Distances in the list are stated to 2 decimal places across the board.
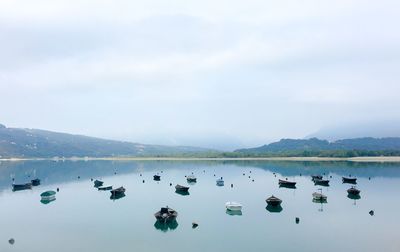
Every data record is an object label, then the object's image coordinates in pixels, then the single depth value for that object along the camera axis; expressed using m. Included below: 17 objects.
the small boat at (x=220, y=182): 99.49
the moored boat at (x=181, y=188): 87.06
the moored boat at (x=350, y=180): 100.58
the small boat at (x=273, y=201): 64.44
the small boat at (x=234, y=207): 60.81
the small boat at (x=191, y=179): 108.70
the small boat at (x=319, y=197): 71.00
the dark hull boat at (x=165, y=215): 51.81
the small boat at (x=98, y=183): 103.31
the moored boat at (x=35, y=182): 107.64
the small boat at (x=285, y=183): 94.88
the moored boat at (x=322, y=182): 98.81
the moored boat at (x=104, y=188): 93.31
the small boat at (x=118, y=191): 80.23
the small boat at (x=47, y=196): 77.96
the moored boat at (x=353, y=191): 79.01
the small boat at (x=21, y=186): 96.79
